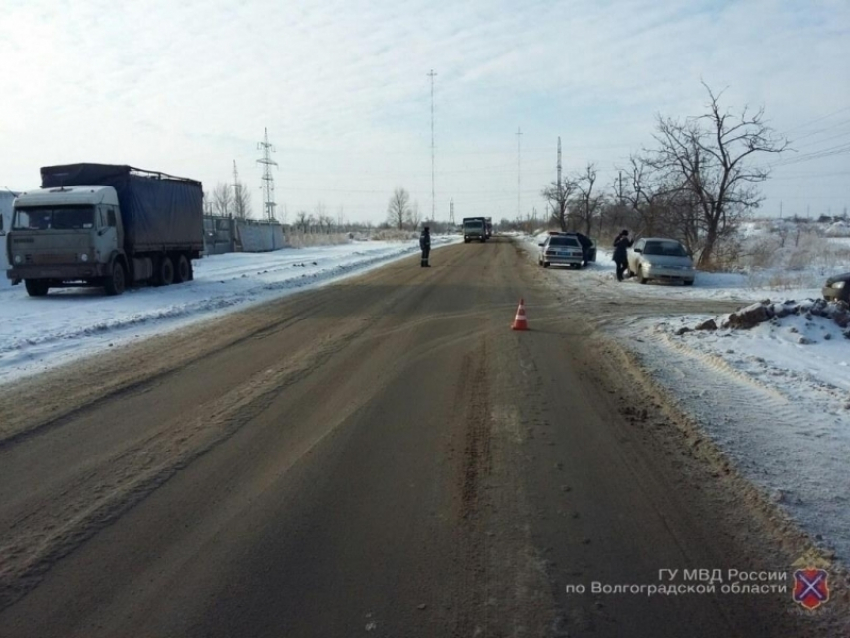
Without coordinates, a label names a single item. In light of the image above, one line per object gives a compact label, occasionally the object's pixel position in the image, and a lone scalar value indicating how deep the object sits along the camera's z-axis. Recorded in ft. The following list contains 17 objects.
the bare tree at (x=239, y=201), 308.91
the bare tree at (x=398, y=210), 446.60
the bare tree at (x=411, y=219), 469.57
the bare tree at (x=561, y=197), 240.32
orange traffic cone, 42.75
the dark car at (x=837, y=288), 47.78
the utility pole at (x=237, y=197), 309.22
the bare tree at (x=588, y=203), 212.02
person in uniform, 107.48
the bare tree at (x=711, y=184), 89.92
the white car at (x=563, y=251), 109.81
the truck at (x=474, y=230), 248.73
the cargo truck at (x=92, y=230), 63.31
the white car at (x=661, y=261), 79.00
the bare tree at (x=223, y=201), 347.07
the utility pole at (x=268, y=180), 246.27
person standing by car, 86.02
